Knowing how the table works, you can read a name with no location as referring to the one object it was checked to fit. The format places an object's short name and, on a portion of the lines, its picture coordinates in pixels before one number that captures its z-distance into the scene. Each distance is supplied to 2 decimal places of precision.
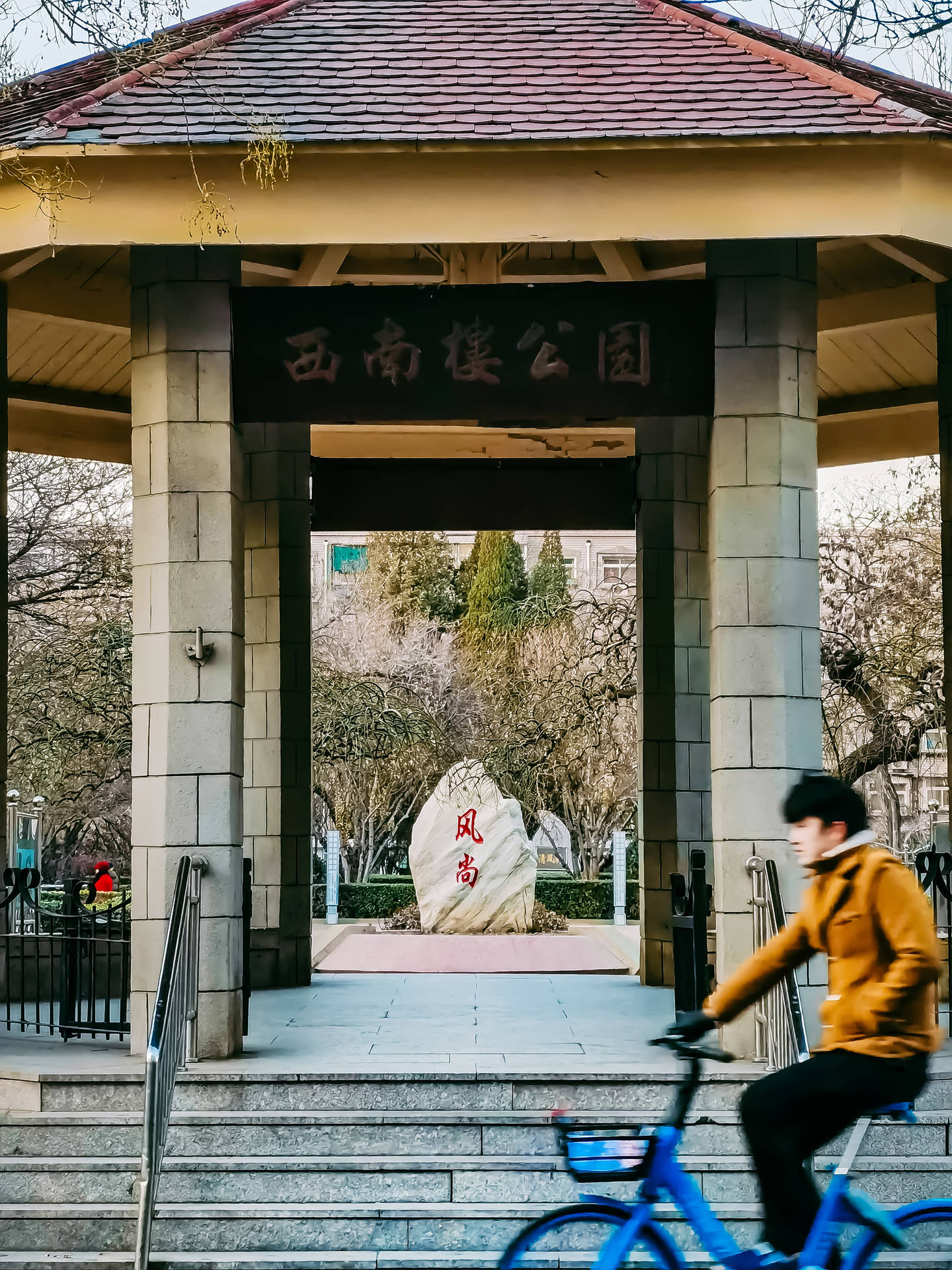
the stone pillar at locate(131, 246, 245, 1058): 9.30
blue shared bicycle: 4.69
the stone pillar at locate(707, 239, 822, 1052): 9.30
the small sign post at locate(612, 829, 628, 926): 33.91
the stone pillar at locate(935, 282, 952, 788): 11.10
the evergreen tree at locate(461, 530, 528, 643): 43.38
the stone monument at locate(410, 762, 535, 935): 25.50
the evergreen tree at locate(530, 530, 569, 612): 43.84
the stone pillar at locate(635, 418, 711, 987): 13.34
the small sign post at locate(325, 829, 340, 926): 34.53
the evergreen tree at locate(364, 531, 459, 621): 44.22
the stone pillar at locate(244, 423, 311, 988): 13.77
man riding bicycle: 4.66
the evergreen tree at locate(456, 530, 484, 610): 45.50
